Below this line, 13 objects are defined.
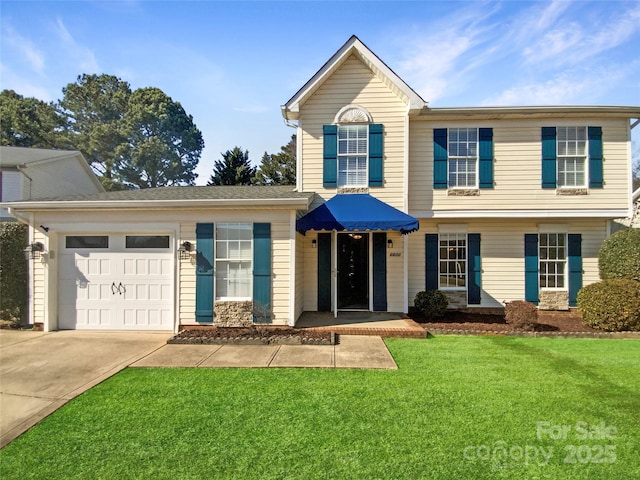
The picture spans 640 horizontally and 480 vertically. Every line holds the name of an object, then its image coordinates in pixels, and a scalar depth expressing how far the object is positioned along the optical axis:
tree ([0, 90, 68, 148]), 35.44
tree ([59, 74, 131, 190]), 38.09
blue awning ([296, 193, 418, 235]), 9.26
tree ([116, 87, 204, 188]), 38.97
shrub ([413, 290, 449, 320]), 10.49
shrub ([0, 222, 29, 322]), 9.56
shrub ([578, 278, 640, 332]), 9.04
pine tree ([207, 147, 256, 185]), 26.64
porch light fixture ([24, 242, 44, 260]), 9.27
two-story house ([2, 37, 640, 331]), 9.28
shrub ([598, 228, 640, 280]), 10.36
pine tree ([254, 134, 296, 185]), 31.02
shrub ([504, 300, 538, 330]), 9.20
